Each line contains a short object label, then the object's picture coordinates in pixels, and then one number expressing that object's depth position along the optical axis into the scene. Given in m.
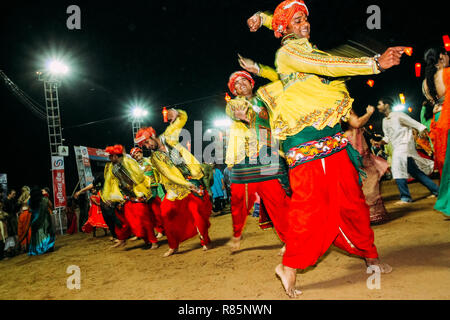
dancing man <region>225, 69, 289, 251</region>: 3.60
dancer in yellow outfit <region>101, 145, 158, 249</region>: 5.72
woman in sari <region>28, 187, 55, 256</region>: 6.84
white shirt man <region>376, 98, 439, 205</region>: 5.80
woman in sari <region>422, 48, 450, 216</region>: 3.13
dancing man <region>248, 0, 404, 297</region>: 2.15
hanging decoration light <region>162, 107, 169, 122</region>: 4.86
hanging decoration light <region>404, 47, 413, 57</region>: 1.86
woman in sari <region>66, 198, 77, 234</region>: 10.85
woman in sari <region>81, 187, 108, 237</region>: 7.89
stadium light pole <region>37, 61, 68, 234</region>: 10.98
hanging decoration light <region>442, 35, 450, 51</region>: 4.56
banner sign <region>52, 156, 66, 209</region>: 10.93
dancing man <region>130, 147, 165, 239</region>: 6.28
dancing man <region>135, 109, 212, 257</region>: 4.66
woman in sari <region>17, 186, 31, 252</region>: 8.07
